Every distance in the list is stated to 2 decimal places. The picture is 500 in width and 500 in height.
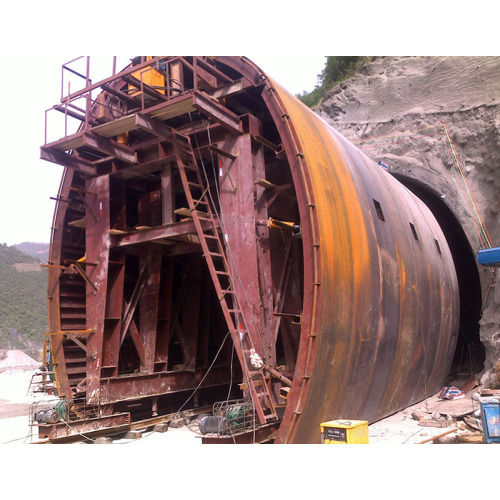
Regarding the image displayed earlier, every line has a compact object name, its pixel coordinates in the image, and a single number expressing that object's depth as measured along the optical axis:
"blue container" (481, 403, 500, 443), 8.16
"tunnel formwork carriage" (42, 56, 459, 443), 7.97
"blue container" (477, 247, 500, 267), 10.38
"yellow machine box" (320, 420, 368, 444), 6.68
